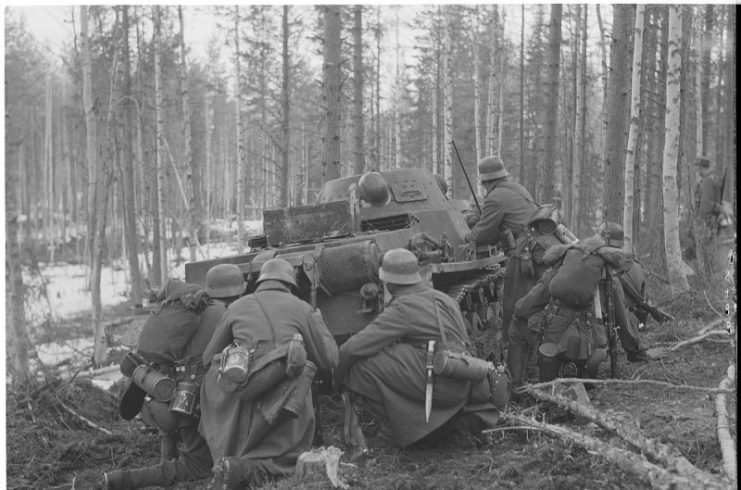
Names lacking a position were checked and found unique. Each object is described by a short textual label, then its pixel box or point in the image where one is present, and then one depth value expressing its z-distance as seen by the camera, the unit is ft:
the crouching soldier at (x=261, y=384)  16.79
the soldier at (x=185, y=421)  18.07
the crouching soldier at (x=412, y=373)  18.35
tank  21.49
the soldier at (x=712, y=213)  40.16
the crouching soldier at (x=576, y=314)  21.54
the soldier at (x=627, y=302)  23.85
